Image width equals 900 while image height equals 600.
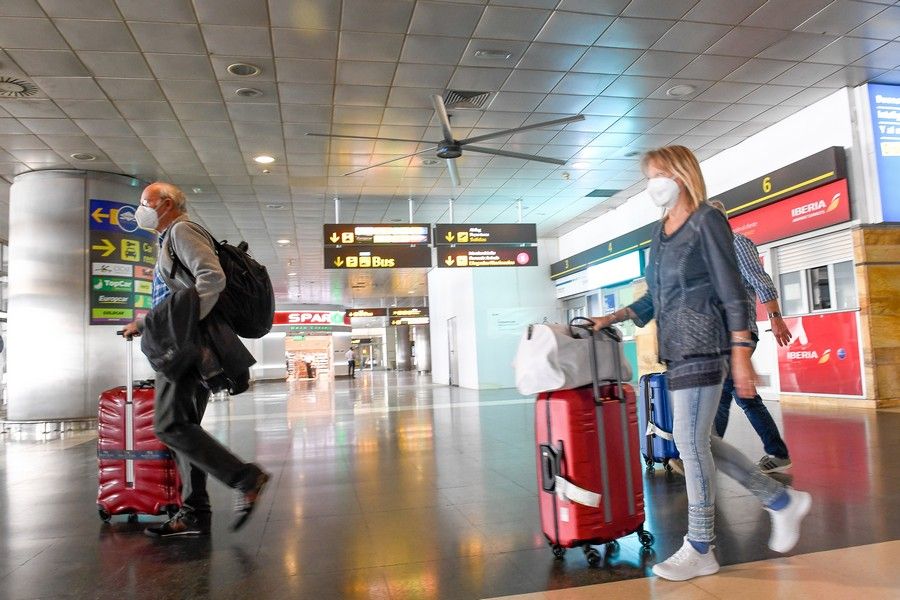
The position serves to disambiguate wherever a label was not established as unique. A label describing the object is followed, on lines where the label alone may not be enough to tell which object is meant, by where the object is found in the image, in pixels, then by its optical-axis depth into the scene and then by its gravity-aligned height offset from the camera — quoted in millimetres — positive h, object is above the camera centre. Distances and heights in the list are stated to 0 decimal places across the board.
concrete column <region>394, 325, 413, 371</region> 47906 +913
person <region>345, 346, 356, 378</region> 37250 +39
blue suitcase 4098 -470
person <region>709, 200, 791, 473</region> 3523 -270
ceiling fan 7377 +2635
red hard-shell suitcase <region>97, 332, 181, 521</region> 3359 -468
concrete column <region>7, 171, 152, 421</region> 9289 +1062
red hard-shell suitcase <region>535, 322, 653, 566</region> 2430 -455
